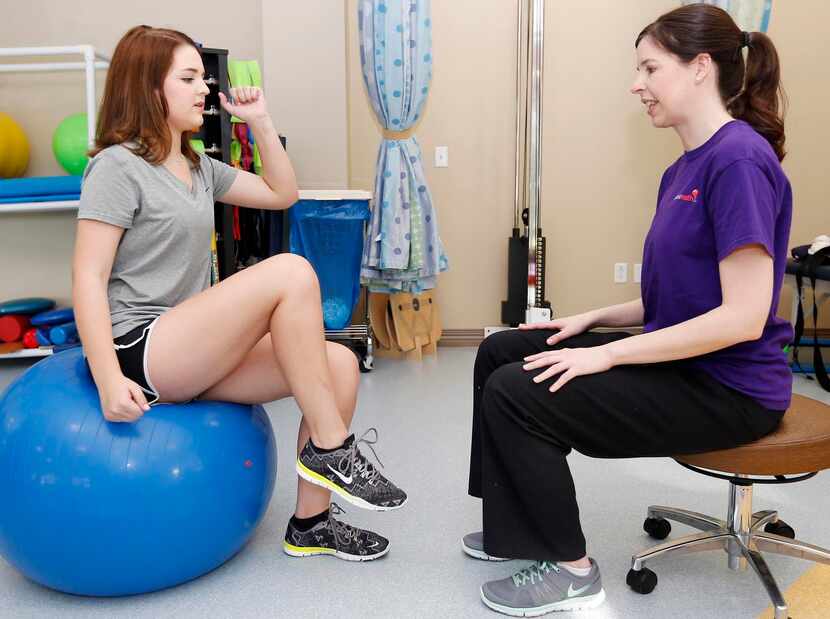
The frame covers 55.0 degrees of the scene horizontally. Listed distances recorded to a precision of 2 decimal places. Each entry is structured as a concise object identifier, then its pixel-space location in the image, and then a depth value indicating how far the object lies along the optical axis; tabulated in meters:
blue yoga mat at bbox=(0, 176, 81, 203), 3.46
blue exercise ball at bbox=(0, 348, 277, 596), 1.52
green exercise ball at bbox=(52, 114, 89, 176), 3.63
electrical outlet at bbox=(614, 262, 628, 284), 4.46
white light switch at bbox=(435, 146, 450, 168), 4.35
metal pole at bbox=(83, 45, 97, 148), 3.28
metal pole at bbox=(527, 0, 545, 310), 3.53
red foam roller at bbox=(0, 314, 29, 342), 3.77
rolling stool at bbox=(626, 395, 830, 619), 1.51
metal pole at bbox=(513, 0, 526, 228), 4.23
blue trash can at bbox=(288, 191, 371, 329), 3.66
